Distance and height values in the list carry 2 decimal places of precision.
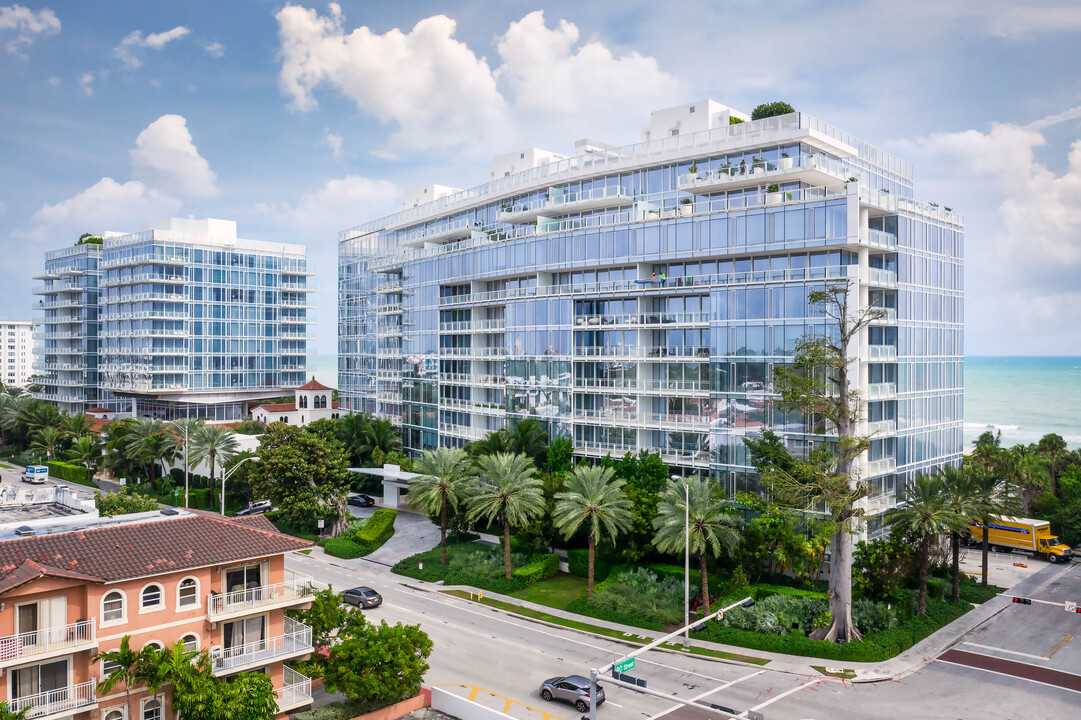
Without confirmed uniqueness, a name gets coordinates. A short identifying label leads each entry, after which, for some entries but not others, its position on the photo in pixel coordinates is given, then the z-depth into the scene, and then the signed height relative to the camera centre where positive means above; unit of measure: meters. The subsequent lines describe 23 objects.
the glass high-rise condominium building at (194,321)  117.69 +5.59
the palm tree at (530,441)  65.19 -7.15
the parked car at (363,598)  51.19 -15.87
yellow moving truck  60.62 -14.50
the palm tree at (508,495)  54.56 -9.82
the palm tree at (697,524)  45.75 -10.06
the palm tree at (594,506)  50.16 -9.78
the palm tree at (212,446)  78.38 -8.99
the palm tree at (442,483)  59.72 -9.77
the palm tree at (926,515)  46.28 -9.61
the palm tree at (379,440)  83.25 -9.03
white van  88.19 -13.32
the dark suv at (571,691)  35.94 -15.49
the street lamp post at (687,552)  42.97 -11.18
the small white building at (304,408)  109.56 -7.33
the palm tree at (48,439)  102.31 -10.83
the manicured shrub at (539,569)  55.62 -15.33
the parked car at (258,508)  75.23 -14.80
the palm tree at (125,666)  28.78 -11.62
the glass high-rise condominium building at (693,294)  53.41 +4.77
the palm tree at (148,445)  85.00 -9.66
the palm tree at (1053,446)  70.40 -8.50
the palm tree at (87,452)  94.75 -11.53
